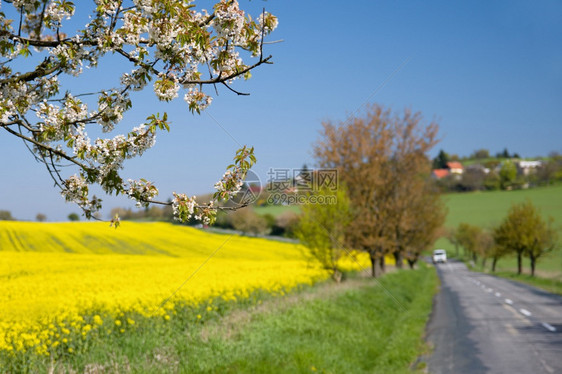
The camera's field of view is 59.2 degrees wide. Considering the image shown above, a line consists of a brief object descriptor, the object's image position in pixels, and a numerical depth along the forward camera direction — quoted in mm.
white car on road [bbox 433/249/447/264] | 95500
